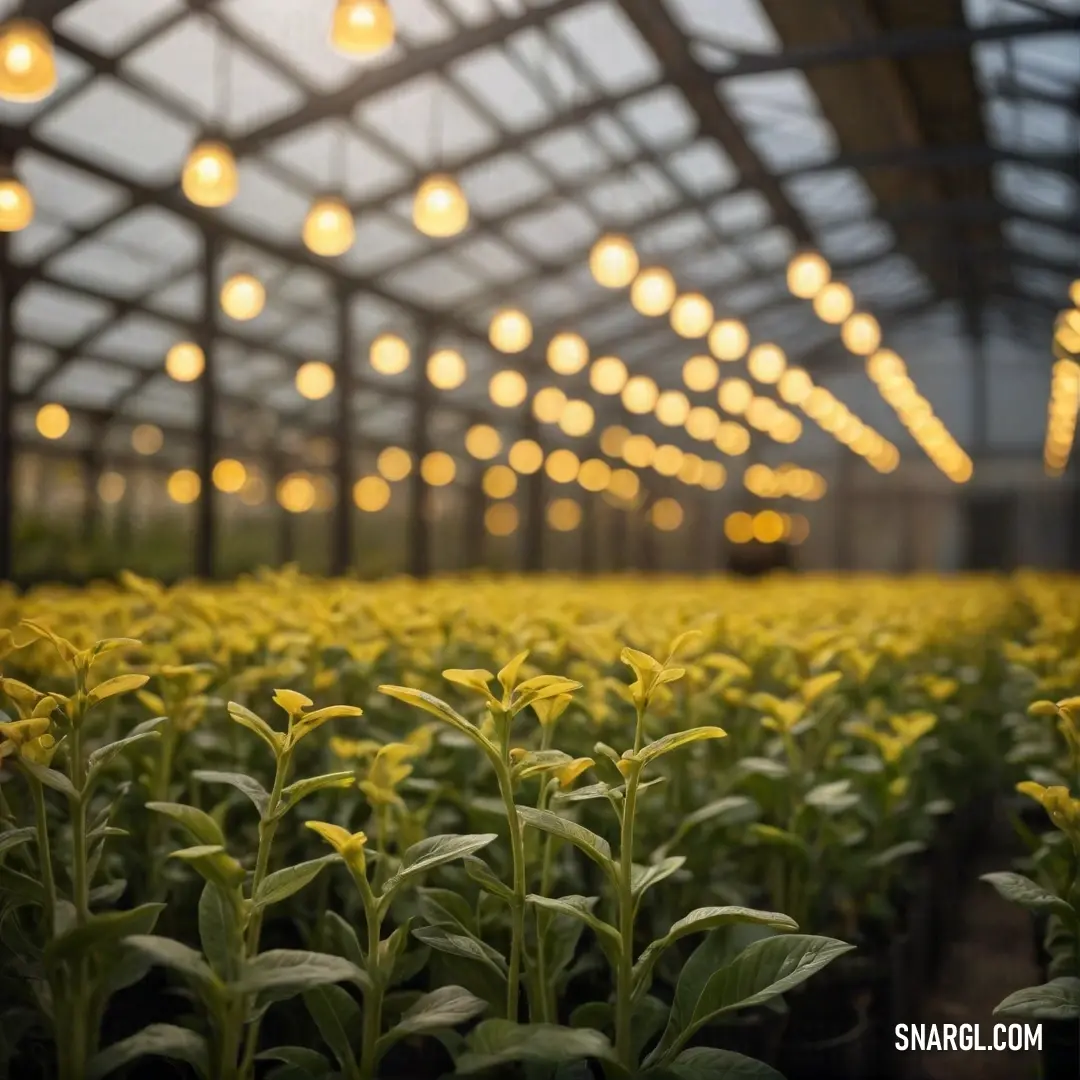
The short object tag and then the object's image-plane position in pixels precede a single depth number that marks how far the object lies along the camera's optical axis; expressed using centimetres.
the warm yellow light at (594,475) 2281
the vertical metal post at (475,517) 2072
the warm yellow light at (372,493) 1817
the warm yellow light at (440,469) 1942
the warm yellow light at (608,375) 1131
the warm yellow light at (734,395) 1420
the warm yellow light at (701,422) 1828
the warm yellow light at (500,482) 2165
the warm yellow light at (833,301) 895
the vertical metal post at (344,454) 1151
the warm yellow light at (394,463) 1888
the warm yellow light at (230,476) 1490
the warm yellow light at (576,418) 1464
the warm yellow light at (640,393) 1232
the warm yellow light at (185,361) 1003
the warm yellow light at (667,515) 2844
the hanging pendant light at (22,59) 452
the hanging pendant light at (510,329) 846
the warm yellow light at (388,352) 938
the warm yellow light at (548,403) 1358
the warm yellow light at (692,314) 829
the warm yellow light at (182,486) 1405
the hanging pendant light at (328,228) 632
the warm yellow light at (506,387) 1093
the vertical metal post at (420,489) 1310
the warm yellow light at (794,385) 1384
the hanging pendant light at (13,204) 578
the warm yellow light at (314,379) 1089
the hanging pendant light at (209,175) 571
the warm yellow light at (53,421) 1170
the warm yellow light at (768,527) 2141
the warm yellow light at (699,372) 1175
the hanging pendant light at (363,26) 446
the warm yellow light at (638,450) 2212
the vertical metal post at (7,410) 848
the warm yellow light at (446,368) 976
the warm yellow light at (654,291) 759
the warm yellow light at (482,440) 1970
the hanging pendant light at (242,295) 757
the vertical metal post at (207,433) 930
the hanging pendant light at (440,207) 600
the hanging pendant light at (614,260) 706
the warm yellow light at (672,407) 1372
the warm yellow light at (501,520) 2187
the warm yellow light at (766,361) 1074
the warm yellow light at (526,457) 1575
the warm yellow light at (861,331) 1012
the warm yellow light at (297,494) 1622
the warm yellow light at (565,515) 2423
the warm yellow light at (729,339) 922
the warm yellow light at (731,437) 2191
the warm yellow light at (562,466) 2122
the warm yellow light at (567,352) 948
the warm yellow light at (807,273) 827
